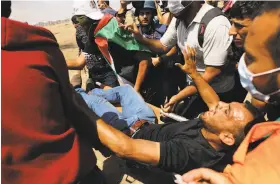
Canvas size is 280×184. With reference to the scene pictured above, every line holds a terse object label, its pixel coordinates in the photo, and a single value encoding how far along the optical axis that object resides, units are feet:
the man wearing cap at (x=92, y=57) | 7.99
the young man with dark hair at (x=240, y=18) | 4.94
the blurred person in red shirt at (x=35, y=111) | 3.00
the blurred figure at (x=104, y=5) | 10.54
